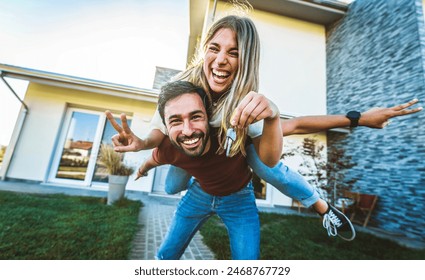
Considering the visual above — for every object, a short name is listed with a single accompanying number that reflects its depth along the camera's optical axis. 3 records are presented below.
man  0.67
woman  0.63
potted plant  2.61
